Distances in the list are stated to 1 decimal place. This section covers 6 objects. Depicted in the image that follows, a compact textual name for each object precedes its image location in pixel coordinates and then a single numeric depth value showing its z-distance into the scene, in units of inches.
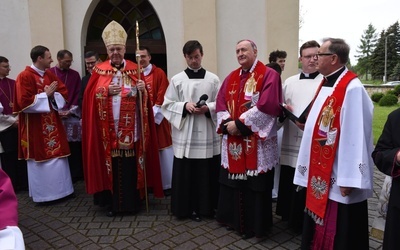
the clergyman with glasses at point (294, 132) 147.6
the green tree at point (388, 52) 2305.6
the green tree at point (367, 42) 3801.4
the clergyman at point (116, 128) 168.9
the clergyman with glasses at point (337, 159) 103.0
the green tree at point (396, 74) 2008.1
